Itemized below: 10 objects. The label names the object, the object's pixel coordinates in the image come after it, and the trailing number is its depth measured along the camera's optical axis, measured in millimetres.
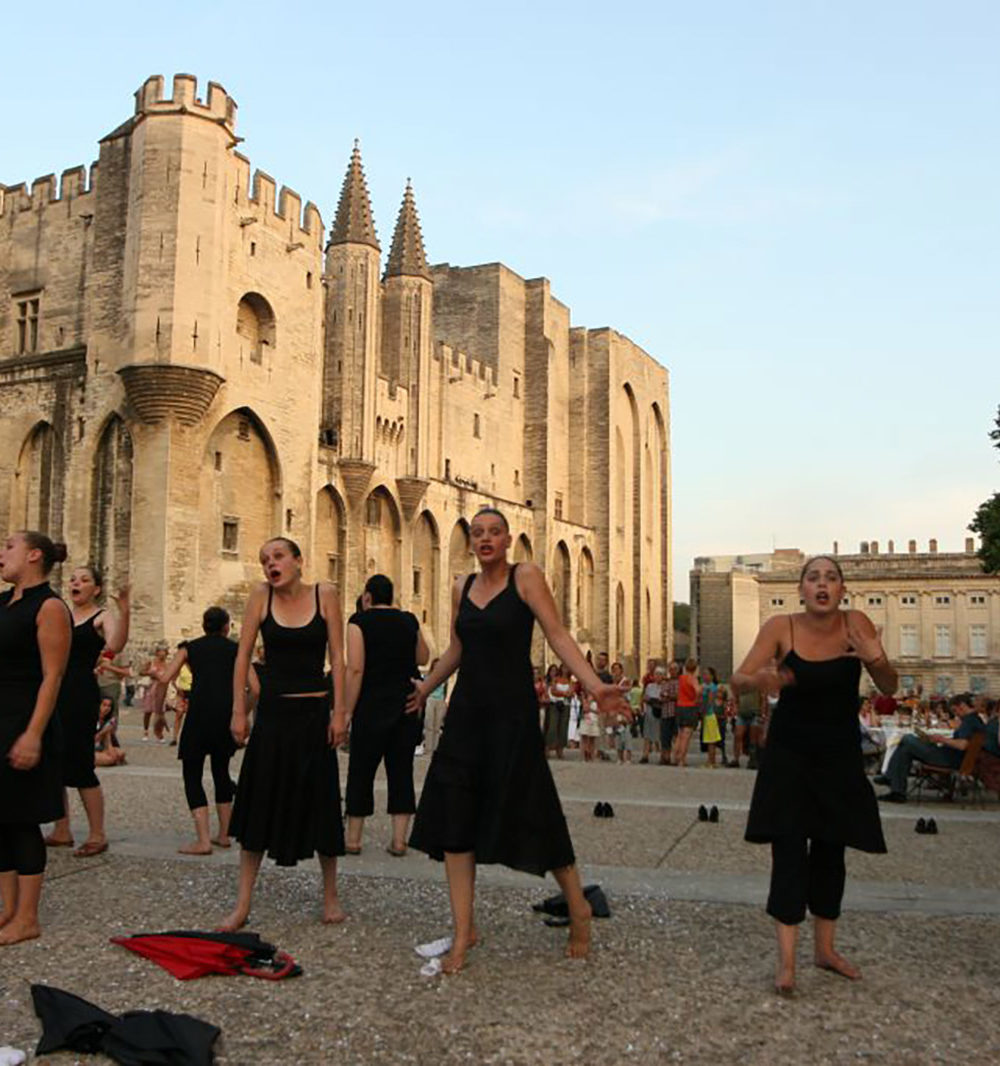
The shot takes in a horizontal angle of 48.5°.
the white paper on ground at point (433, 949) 4742
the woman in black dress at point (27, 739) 5020
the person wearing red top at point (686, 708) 16578
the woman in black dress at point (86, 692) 6812
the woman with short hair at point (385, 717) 7367
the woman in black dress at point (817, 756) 4535
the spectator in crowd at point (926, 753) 11469
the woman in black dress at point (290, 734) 5258
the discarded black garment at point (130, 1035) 3510
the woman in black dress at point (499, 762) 4684
